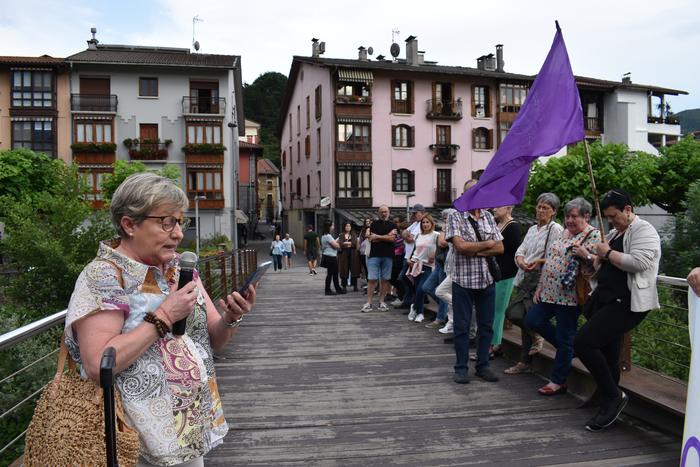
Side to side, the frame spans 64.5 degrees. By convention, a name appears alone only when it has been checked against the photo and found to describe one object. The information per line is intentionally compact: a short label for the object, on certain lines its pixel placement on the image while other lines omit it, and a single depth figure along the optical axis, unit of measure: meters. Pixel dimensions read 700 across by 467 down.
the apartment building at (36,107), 37.66
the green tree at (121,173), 34.34
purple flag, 4.95
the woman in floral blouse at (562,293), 5.09
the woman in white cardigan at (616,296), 4.18
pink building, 37.81
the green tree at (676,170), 35.03
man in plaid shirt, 5.90
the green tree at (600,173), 31.39
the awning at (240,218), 44.88
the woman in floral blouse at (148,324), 1.91
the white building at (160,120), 38.38
